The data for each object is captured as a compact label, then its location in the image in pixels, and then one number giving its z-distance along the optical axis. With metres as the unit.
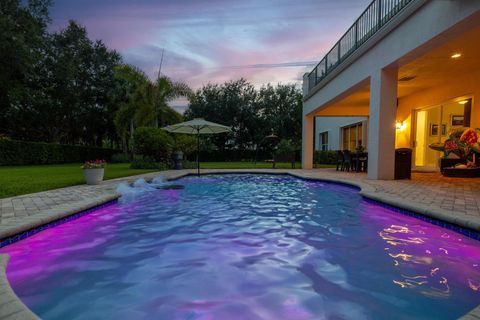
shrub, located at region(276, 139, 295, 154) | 21.91
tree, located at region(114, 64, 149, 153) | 18.72
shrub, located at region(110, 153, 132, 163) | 23.70
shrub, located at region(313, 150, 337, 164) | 20.86
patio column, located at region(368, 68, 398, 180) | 8.69
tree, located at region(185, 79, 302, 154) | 27.97
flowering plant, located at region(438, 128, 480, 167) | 8.44
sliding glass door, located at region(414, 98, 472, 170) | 11.48
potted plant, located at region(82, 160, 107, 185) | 8.20
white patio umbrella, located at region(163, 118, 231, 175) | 11.71
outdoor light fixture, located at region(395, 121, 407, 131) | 13.50
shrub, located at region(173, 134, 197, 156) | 16.27
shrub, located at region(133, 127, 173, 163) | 15.16
